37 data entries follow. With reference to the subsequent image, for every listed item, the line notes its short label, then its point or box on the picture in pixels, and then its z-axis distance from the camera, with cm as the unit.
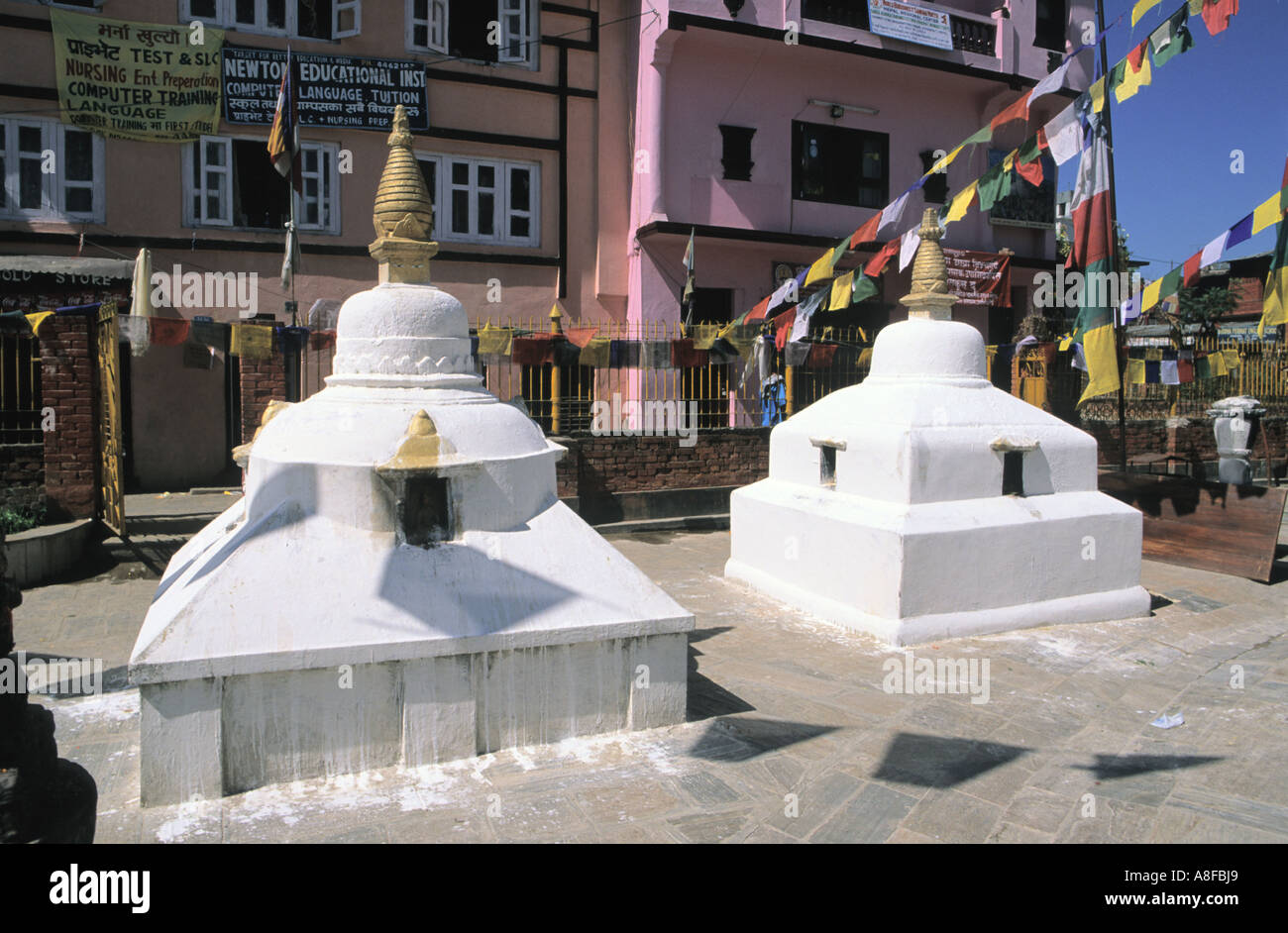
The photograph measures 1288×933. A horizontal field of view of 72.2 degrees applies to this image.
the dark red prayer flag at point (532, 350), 1112
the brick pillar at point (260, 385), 1048
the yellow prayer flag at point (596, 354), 1139
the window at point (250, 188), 1330
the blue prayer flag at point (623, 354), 1156
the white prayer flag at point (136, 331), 907
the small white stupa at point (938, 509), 668
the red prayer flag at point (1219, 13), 743
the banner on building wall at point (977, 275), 1728
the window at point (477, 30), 1441
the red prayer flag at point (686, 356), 1186
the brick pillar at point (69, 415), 913
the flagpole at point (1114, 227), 943
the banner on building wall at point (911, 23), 1636
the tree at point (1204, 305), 2636
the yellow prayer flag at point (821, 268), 1123
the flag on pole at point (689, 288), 1454
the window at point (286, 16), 1325
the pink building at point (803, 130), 1520
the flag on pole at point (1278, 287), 782
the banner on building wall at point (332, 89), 1330
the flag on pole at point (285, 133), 1102
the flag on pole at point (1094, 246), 849
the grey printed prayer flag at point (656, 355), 1174
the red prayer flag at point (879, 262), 1077
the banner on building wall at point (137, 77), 1248
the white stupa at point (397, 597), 393
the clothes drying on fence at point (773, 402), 1318
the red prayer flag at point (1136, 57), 815
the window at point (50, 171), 1232
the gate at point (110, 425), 879
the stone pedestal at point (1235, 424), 1318
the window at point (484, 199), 1460
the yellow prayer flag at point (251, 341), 981
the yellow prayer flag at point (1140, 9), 815
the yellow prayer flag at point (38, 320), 902
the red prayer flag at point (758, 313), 1259
